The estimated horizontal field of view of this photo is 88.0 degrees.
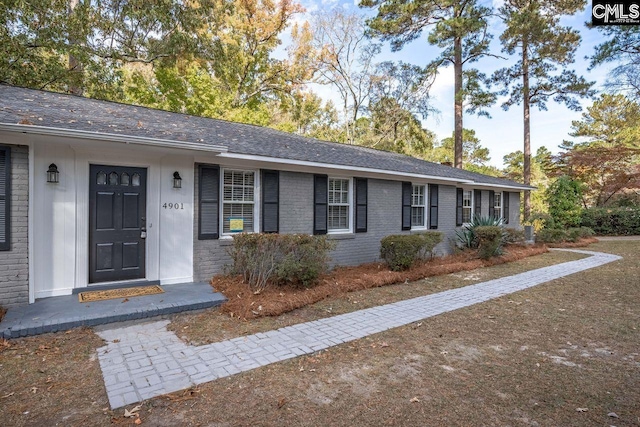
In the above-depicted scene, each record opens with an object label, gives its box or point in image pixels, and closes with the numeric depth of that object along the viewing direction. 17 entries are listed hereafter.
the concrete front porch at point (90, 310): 4.05
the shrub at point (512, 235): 11.50
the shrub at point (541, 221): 16.89
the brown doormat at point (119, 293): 5.11
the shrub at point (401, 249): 7.77
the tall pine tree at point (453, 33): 16.00
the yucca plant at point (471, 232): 11.41
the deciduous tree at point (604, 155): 19.28
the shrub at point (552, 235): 14.81
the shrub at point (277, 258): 5.94
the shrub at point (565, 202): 16.45
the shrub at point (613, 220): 18.62
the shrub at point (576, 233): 14.99
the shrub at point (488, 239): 9.72
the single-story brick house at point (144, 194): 4.80
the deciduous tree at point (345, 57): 22.28
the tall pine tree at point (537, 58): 15.95
